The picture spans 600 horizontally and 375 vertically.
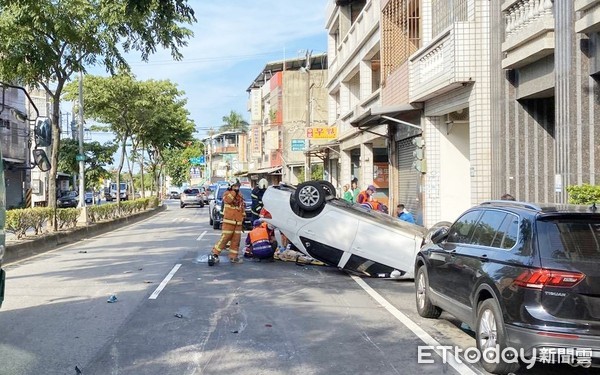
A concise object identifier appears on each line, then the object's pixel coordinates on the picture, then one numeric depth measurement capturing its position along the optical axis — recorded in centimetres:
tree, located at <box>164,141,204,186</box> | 9851
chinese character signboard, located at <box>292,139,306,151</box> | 3892
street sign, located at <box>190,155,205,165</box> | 9675
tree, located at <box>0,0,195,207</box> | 1535
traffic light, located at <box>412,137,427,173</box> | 1782
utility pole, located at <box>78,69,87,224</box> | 2415
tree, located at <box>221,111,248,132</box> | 9175
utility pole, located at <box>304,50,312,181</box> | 3575
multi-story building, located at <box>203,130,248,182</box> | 9057
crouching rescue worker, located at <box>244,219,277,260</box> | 1371
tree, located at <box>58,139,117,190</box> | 4047
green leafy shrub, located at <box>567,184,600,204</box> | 919
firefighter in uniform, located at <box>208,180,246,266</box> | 1346
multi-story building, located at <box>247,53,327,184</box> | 4850
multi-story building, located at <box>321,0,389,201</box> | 2438
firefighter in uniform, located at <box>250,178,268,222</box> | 1534
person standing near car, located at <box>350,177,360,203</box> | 2103
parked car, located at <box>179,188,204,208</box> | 4869
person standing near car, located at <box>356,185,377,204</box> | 1726
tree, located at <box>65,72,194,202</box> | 3061
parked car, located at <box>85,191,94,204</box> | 5753
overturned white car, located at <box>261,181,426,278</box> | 1155
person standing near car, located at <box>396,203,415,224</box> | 1409
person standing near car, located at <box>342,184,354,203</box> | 2092
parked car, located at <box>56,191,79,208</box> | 4641
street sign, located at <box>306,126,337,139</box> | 3234
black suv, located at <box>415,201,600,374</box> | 519
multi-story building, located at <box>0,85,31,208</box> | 3538
